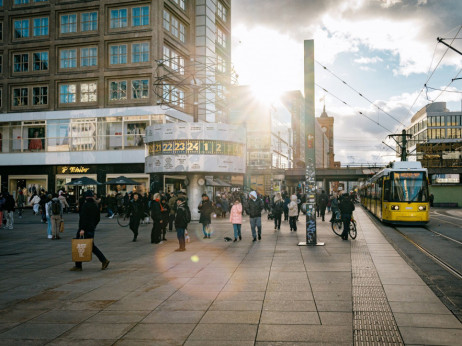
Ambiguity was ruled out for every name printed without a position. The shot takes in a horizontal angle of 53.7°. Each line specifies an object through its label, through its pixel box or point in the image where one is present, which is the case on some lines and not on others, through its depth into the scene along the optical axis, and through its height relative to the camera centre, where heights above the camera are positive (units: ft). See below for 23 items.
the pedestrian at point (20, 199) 103.81 -4.03
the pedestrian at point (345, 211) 54.60 -3.46
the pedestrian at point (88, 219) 36.04 -2.82
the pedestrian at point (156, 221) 52.39 -4.39
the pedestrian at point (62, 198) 71.15 -2.07
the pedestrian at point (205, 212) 58.52 -3.73
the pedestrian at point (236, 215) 53.65 -3.81
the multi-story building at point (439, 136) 271.61 +36.54
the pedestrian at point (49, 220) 58.83 -4.80
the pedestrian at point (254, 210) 54.54 -3.28
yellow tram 74.43 -2.07
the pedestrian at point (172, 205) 66.31 -3.31
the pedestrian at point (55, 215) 58.12 -4.04
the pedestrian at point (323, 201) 89.86 -3.66
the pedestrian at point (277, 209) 68.08 -3.95
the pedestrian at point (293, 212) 66.13 -4.25
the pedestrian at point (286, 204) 76.49 -3.61
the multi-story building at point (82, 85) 133.69 +30.02
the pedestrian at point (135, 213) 55.77 -3.70
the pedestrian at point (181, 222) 46.03 -3.97
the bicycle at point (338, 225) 56.85 -5.57
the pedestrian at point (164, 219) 53.36 -4.22
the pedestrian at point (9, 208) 71.54 -3.84
